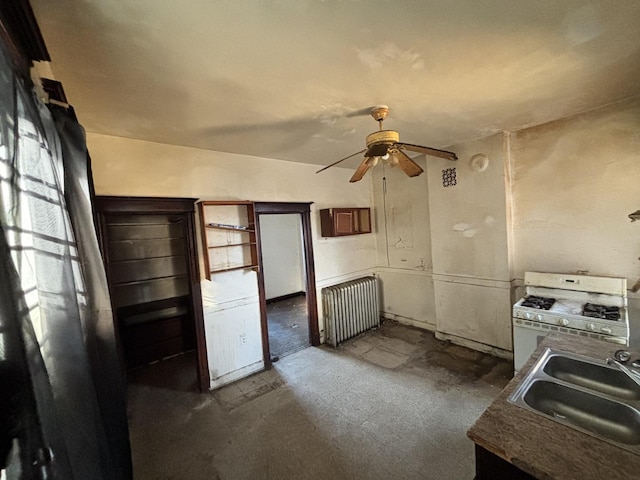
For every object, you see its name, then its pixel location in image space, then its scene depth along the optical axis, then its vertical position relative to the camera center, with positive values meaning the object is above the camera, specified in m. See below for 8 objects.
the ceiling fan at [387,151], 1.95 +0.55
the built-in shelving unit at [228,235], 2.84 -0.01
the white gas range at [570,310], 2.12 -0.89
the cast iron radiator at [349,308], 3.76 -1.22
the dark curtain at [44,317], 0.55 -0.18
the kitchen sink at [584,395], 1.14 -0.88
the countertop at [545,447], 0.87 -0.84
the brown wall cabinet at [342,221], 3.79 +0.06
